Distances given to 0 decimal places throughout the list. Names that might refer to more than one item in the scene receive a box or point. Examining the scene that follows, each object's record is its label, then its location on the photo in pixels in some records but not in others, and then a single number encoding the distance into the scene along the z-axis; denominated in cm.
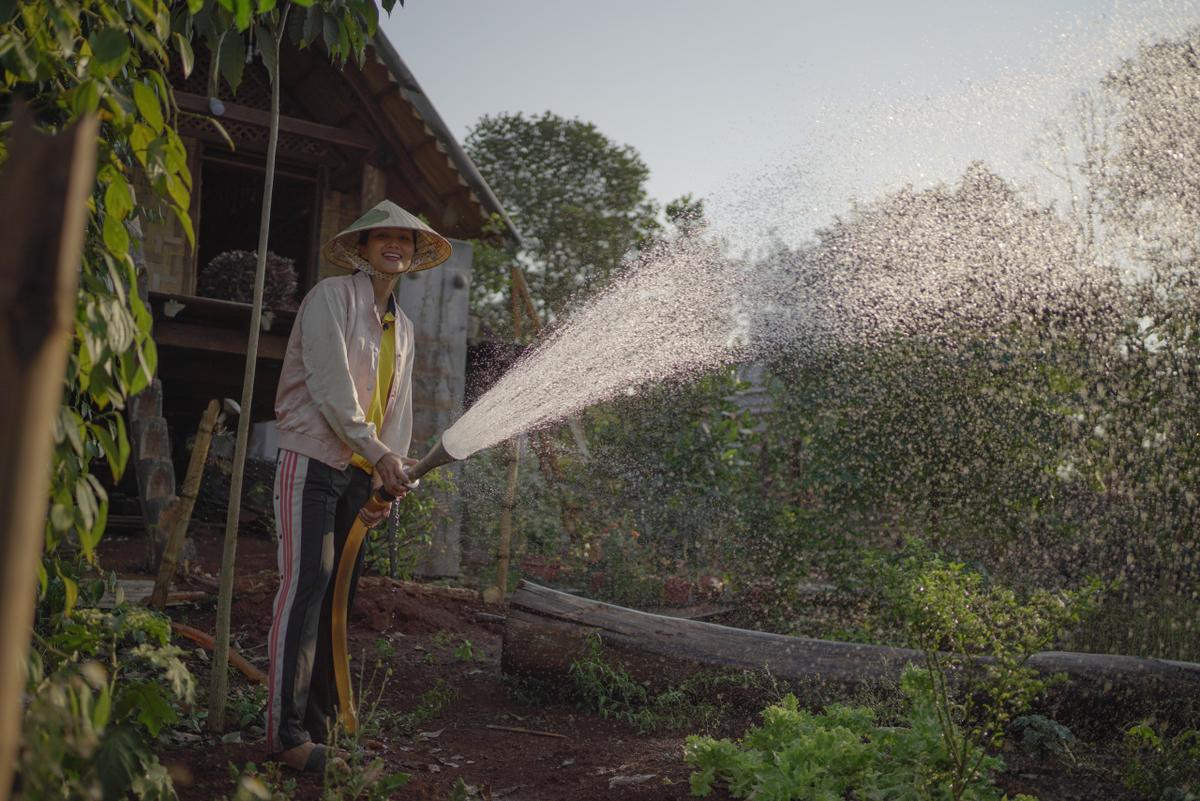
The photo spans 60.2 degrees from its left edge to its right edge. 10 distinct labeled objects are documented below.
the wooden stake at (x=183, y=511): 503
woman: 330
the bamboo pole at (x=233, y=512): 345
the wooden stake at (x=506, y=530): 745
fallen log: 448
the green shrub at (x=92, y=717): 139
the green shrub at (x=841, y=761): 309
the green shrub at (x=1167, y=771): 347
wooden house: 904
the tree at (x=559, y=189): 2558
